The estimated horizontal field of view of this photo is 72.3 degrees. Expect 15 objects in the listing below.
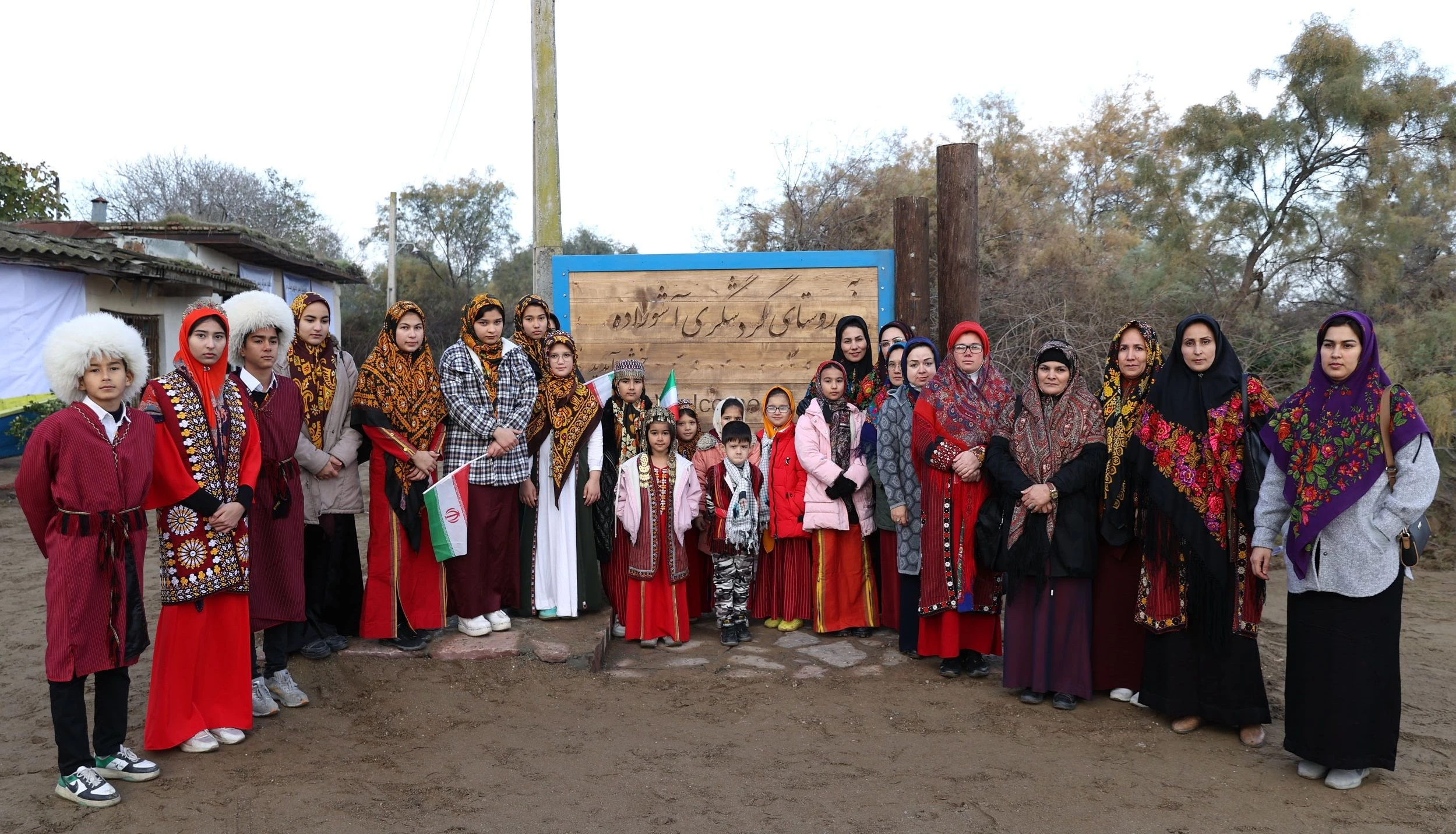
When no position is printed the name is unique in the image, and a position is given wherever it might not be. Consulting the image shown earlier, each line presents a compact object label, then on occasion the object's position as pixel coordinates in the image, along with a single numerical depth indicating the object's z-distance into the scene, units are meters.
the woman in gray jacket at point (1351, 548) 3.39
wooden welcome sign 6.30
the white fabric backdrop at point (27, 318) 11.41
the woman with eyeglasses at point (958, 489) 4.62
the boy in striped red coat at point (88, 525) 3.29
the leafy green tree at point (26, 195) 15.51
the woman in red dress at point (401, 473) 4.69
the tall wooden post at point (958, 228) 6.05
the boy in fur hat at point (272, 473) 4.11
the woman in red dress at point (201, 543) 3.65
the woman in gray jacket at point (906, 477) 4.97
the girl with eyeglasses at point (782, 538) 5.43
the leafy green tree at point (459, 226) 23.89
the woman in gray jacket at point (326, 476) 4.60
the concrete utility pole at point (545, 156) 7.97
